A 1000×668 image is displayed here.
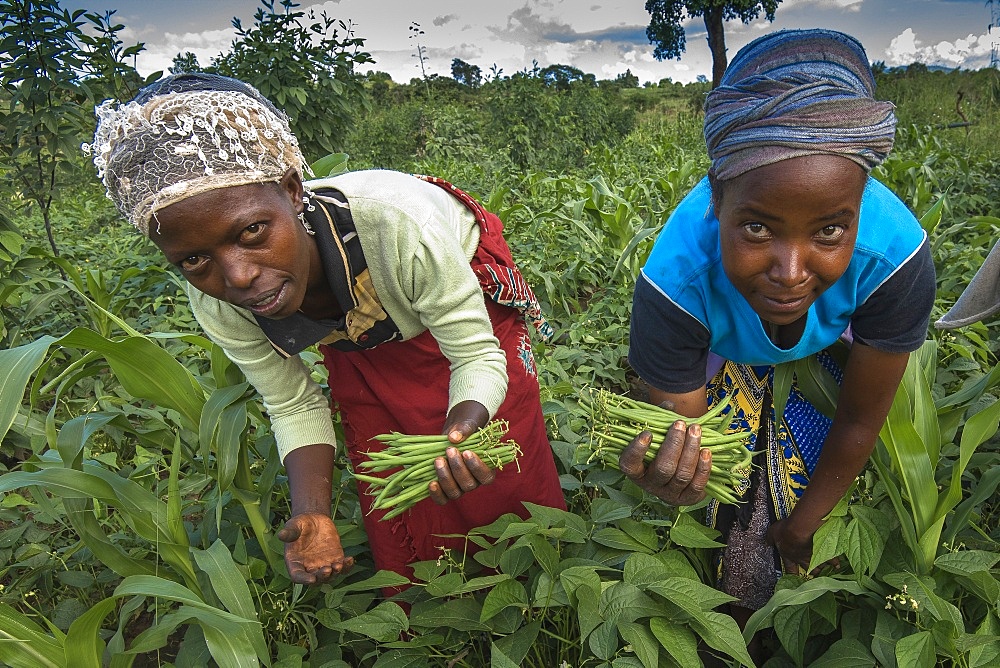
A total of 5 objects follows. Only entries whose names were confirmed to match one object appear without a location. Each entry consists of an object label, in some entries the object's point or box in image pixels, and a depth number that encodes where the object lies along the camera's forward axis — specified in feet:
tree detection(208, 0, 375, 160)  15.94
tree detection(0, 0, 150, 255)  11.44
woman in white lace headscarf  3.71
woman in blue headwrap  3.49
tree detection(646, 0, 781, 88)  47.26
